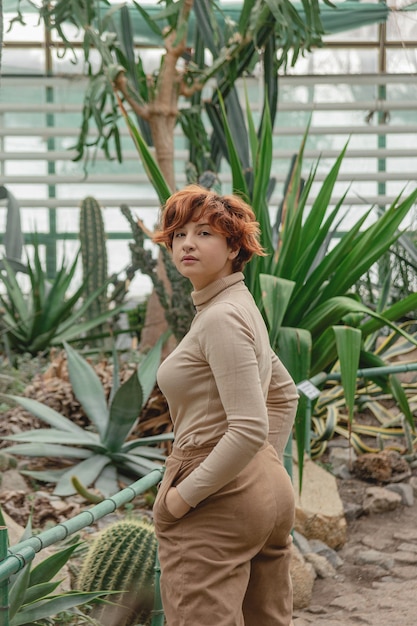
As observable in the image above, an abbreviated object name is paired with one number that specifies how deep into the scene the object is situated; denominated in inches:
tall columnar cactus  273.3
